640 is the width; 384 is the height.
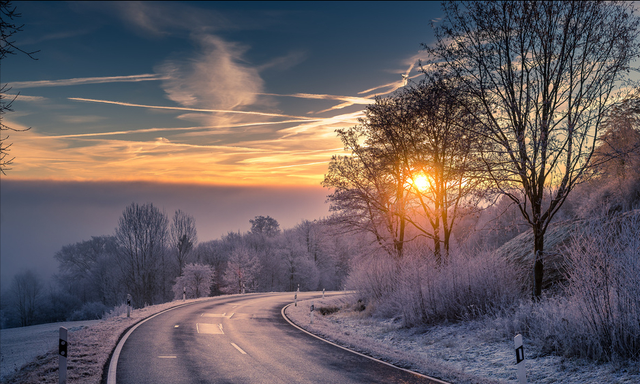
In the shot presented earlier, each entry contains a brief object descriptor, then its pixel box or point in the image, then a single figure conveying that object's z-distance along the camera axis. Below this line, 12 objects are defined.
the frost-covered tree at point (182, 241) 63.34
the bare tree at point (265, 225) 104.38
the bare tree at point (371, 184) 24.42
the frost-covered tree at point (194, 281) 61.46
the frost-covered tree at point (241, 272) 67.88
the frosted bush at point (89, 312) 61.62
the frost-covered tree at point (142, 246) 55.31
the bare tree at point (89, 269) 71.75
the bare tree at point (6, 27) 9.15
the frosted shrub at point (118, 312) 23.96
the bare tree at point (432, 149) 16.84
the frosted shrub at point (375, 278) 21.77
